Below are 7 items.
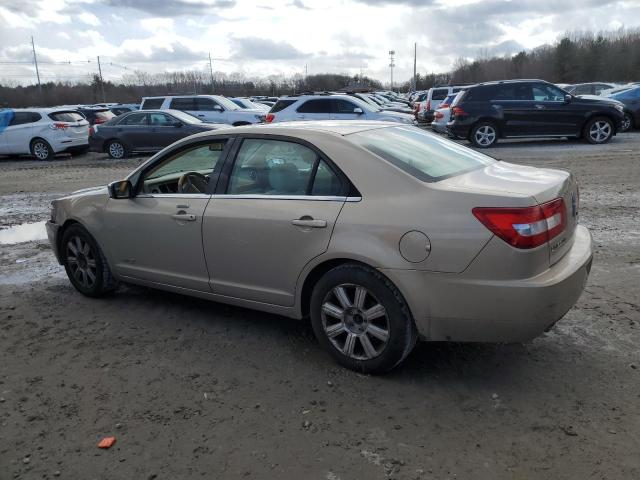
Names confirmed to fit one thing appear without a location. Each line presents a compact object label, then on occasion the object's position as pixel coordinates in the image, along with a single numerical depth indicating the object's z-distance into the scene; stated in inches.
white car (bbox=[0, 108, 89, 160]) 698.8
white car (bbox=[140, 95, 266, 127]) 717.3
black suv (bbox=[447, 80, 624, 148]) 595.8
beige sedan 123.6
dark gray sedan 645.3
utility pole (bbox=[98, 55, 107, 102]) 2842.0
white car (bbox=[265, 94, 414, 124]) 633.6
